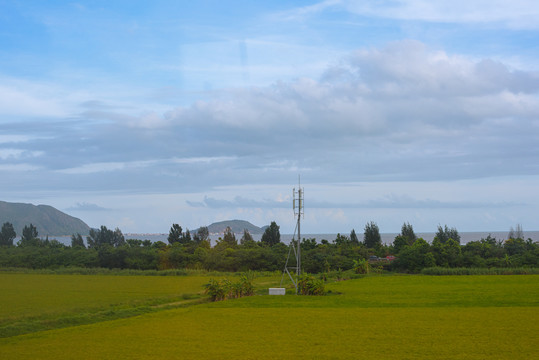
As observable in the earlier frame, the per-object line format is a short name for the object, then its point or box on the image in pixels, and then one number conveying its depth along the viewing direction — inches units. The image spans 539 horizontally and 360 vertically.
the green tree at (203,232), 3708.4
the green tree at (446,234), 3250.5
